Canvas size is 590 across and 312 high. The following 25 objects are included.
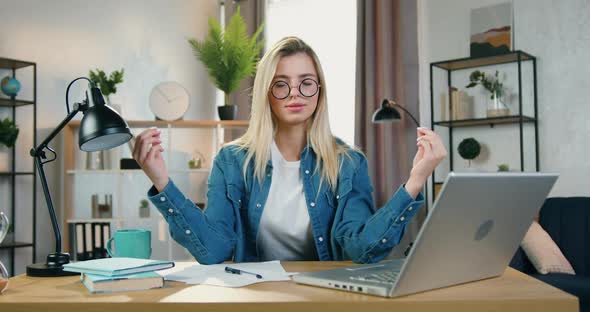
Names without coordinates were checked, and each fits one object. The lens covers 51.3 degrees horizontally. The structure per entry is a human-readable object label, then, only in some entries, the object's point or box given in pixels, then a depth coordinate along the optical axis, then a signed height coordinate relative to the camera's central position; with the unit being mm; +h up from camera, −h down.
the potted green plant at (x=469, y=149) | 4238 +178
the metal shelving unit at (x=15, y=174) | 4199 +17
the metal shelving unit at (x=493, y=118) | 4023 +487
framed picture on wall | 4250 +1015
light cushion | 3271 -432
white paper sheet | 1172 -203
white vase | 4066 +444
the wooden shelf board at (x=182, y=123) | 4719 +410
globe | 4240 +622
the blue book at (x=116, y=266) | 1098 -170
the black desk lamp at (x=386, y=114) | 4227 +422
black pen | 1262 -198
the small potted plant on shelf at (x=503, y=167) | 4066 +47
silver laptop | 948 -108
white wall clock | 4867 +602
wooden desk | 970 -203
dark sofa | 3373 -332
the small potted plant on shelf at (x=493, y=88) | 4082 +585
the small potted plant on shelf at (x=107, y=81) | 4582 +713
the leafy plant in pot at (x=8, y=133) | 4137 +297
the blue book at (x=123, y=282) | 1076 -189
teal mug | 1426 -158
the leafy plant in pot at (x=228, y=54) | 4801 +948
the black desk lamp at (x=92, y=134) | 1238 +86
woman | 1812 -6
